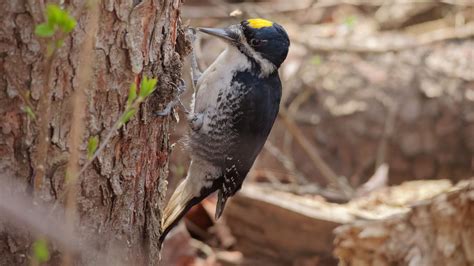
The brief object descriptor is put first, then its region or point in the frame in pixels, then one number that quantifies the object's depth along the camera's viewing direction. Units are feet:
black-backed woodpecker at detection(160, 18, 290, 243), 26.63
